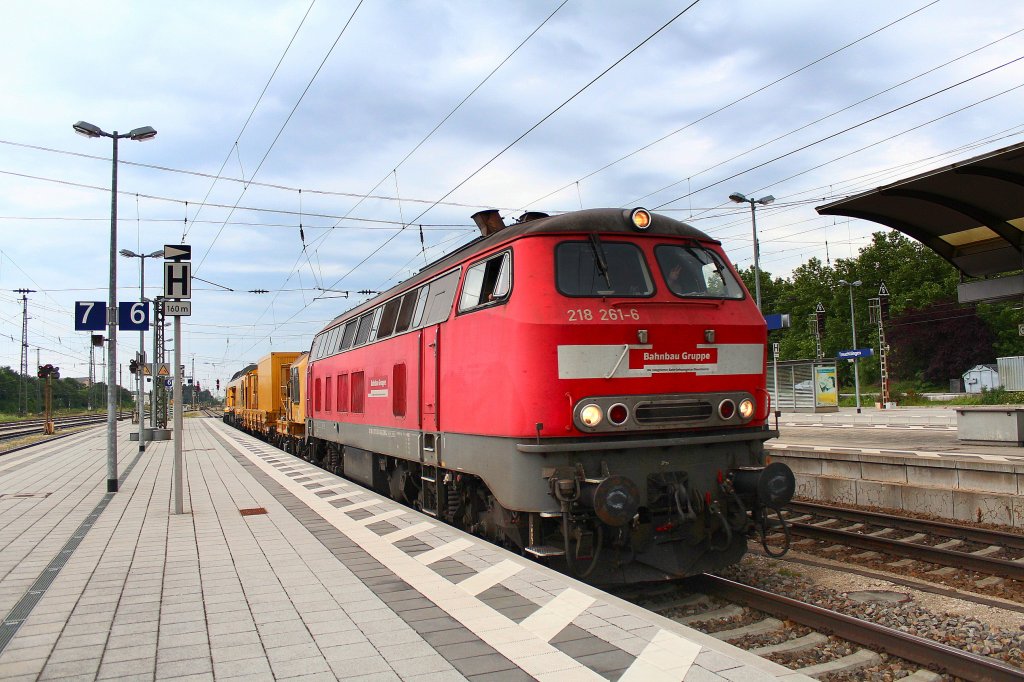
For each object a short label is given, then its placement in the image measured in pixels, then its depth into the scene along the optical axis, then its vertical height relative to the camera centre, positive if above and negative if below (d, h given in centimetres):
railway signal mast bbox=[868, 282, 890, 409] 4106 +181
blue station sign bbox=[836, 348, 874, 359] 3758 +140
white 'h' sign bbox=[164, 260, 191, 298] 1076 +170
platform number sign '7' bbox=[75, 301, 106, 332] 1484 +169
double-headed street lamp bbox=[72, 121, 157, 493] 1384 +78
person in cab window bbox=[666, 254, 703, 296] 761 +106
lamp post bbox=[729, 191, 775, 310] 2542 +619
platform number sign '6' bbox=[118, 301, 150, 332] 1597 +176
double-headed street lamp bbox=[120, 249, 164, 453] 2632 +262
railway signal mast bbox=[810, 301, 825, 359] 3605 +297
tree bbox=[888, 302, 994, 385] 6119 +307
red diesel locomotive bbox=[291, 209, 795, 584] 675 -7
